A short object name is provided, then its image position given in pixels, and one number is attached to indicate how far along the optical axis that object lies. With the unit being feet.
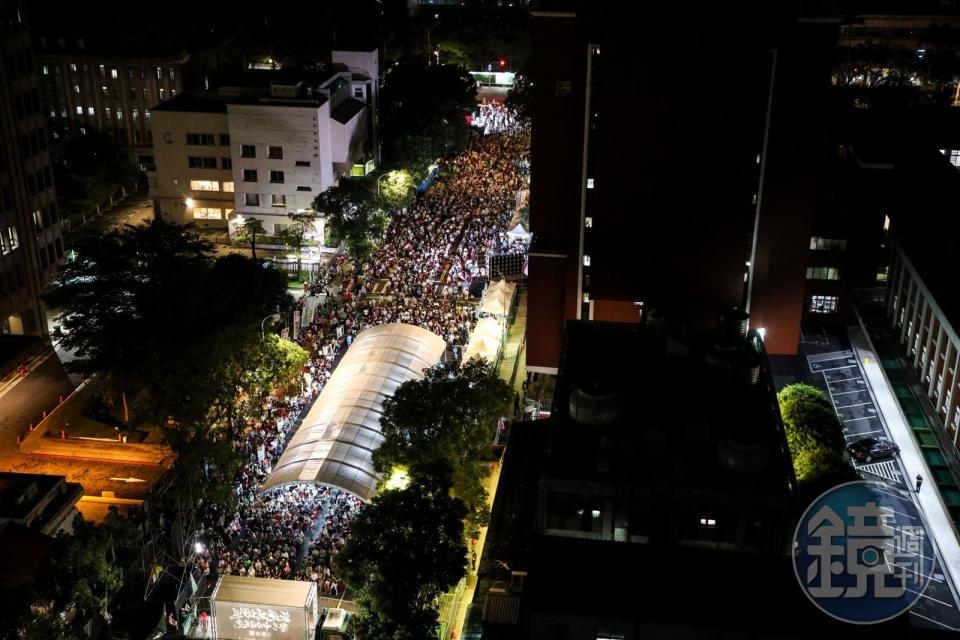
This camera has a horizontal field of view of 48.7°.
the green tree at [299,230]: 249.34
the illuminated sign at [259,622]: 123.65
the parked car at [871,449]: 162.71
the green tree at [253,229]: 243.77
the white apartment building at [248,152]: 268.21
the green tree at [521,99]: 365.20
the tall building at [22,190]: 202.18
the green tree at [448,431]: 138.31
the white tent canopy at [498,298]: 206.59
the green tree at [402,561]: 116.16
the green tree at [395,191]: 278.05
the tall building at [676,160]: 162.71
